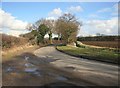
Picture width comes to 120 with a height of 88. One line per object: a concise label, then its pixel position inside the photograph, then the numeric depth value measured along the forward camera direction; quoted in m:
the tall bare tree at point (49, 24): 39.04
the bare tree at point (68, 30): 27.81
